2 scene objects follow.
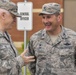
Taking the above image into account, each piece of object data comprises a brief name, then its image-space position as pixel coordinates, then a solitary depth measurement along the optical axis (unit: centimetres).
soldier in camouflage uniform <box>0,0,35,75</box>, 530
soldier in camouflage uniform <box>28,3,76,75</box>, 693
